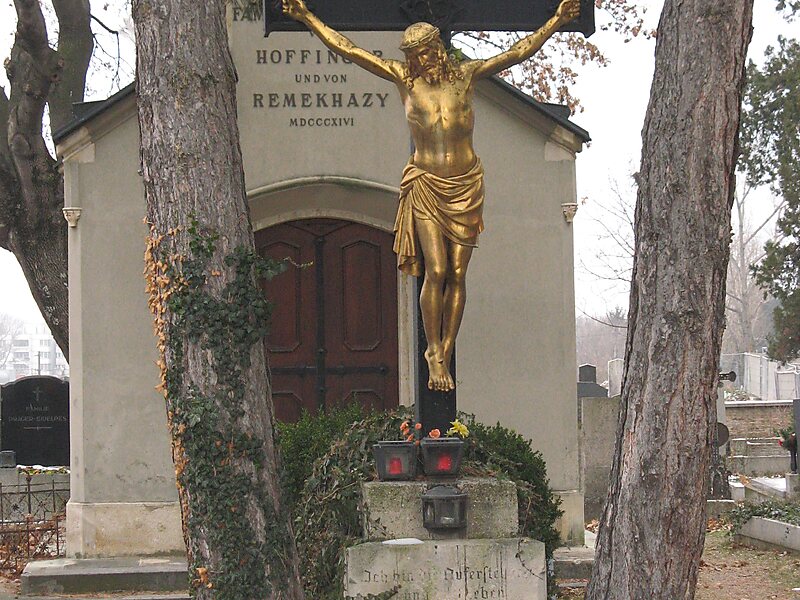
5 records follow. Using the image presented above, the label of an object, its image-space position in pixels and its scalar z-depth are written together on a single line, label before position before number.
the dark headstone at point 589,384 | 22.47
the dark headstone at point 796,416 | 15.39
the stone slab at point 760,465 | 22.06
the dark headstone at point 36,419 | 16.53
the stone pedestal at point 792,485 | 15.33
